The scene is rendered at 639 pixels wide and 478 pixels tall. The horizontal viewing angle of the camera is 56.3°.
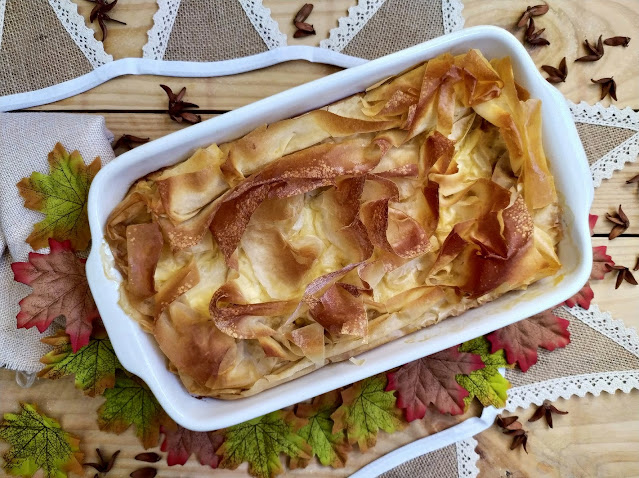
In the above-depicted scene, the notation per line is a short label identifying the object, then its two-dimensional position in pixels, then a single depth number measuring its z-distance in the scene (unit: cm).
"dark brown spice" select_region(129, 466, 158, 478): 48
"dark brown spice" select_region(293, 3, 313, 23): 48
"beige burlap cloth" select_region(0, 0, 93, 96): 47
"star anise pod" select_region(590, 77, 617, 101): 49
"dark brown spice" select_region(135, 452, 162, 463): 48
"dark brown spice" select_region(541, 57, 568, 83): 49
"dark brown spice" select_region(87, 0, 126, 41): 47
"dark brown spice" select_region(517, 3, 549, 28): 48
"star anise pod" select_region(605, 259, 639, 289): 50
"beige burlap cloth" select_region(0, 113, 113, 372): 45
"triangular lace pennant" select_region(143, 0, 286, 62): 47
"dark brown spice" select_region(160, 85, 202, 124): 47
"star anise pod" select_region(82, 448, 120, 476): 48
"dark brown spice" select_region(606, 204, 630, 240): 49
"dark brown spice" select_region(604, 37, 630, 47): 49
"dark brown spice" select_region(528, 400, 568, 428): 49
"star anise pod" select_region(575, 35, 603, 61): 49
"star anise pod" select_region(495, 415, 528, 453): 49
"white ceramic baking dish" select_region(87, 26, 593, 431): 40
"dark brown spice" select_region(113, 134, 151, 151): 47
